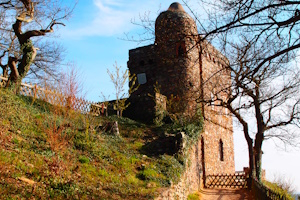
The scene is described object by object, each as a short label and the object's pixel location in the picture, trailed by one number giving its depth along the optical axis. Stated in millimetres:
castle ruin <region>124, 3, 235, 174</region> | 18641
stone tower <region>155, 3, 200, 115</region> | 19078
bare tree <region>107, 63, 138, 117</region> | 18953
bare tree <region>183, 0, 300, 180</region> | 6781
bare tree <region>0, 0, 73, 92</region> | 14320
